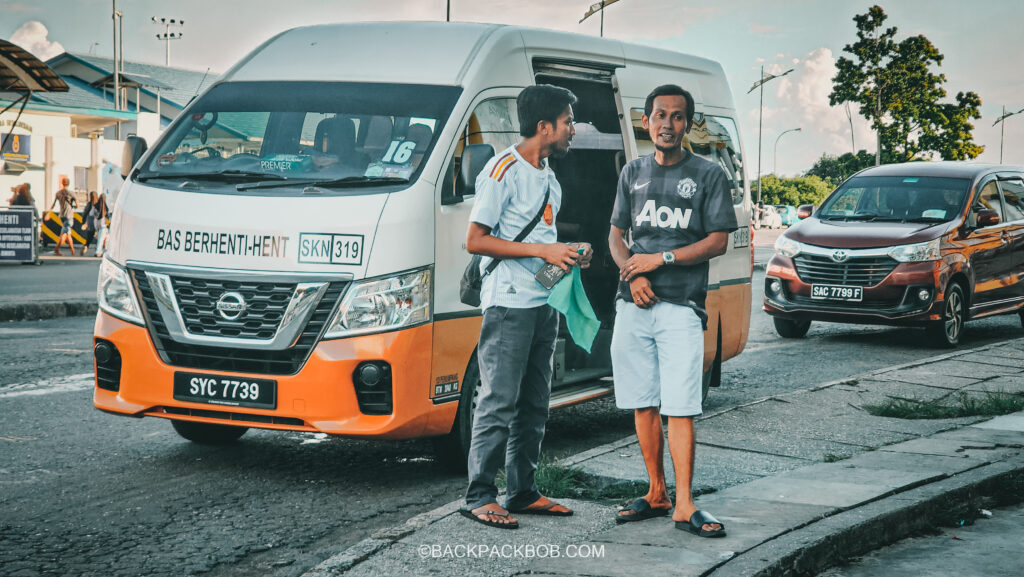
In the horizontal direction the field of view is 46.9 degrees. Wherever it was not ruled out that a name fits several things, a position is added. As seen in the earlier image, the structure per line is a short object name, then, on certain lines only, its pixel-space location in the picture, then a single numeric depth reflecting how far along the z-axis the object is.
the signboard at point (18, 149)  32.25
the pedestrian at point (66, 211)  26.34
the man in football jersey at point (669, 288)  4.63
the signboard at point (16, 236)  21.53
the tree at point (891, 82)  52.81
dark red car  11.71
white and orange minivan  5.46
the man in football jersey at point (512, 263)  4.60
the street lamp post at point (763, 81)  63.75
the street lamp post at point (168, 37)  72.88
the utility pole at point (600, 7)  37.56
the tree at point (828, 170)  115.80
